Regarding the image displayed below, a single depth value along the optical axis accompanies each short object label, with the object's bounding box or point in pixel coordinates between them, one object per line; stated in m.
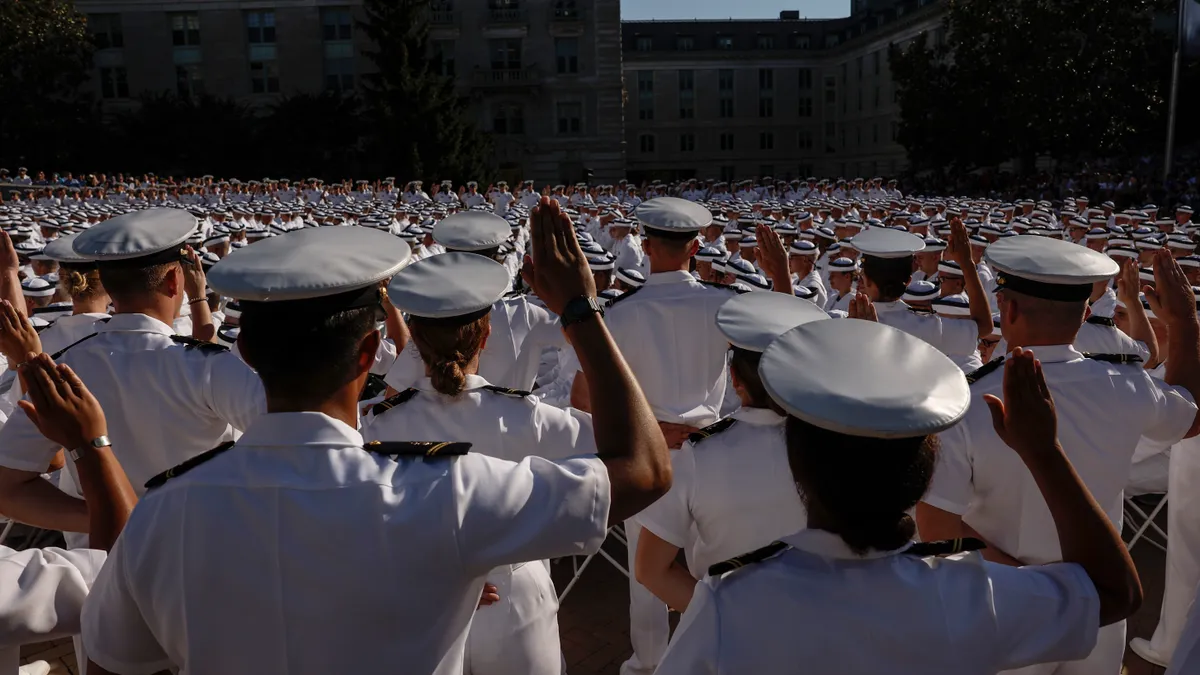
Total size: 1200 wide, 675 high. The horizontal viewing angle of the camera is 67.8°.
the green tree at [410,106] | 46.34
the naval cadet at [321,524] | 1.81
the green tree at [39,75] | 45.09
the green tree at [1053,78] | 38.81
